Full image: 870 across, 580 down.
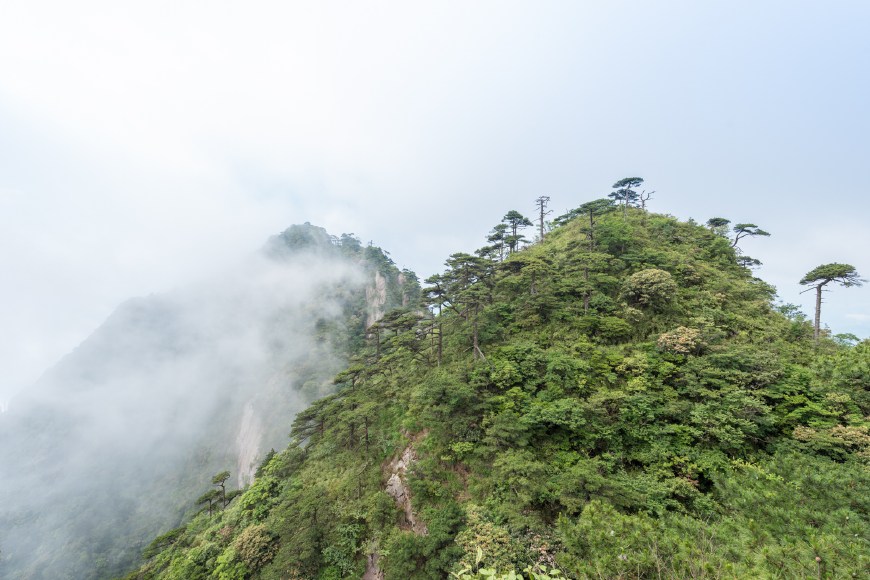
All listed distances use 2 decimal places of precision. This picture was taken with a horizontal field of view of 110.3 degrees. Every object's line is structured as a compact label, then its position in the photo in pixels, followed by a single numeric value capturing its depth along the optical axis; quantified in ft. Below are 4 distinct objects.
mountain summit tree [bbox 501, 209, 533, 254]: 106.11
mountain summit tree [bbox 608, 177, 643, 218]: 120.98
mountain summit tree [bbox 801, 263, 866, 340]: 56.95
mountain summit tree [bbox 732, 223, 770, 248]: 94.17
